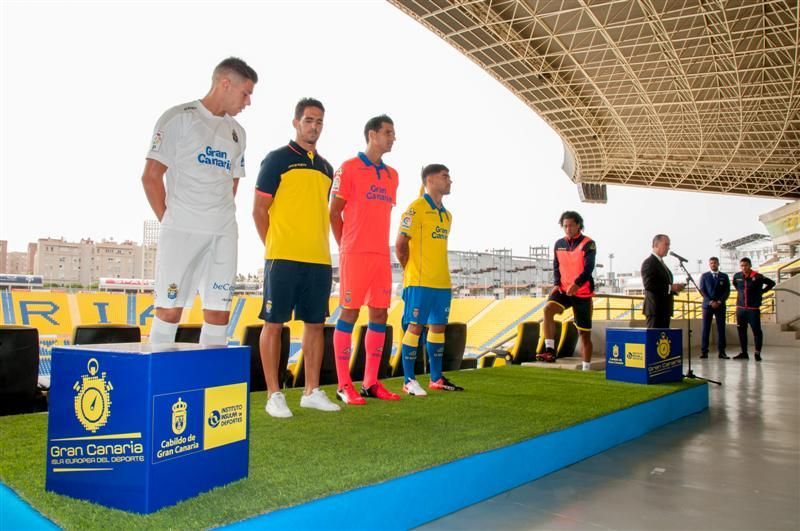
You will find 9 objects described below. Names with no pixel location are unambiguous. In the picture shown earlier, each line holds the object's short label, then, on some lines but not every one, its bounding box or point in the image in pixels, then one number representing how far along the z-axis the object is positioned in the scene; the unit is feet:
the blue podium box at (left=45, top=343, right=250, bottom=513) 4.71
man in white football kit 7.23
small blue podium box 14.32
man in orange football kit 10.46
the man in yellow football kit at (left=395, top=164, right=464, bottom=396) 12.16
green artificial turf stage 4.78
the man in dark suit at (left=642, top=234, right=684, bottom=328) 17.93
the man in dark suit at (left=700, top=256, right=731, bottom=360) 29.14
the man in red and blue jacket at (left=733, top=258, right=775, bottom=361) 28.68
